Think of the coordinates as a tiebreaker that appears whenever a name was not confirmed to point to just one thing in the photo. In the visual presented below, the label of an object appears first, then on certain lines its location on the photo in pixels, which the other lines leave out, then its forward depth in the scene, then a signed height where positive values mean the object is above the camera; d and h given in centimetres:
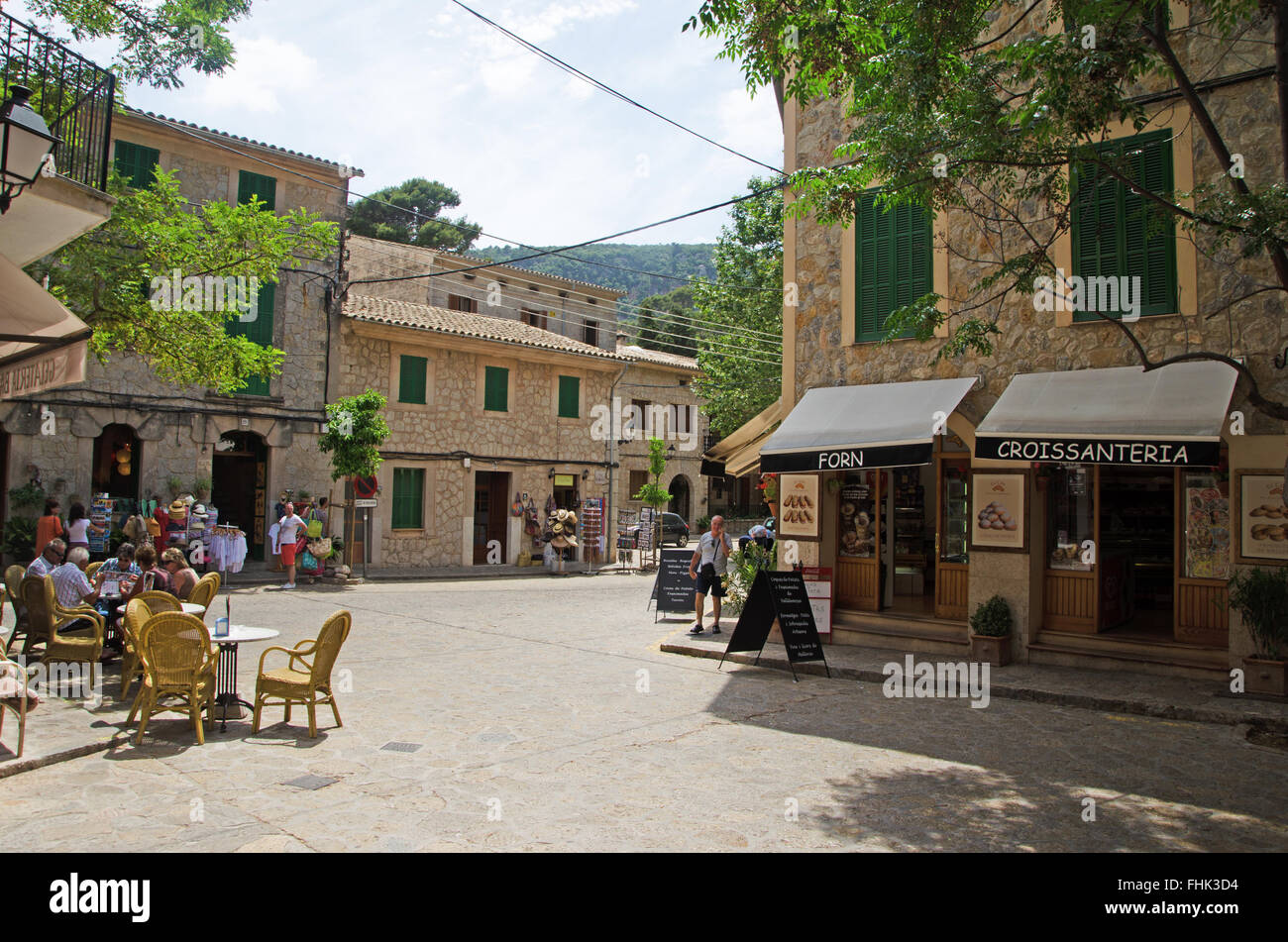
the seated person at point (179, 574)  812 -67
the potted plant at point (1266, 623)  821 -96
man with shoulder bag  1250 -76
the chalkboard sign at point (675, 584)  1428 -121
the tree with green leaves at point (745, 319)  2730 +639
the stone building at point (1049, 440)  868 +85
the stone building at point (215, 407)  1731 +206
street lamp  578 +244
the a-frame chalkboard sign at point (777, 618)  957 -118
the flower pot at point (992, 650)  989 -152
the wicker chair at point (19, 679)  552 -117
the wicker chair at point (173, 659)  616 -113
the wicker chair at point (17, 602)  866 -104
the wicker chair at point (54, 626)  764 -114
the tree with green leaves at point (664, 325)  5041 +1186
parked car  3334 -65
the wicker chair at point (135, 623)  641 -91
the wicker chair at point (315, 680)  648 -133
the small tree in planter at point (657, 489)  2932 +77
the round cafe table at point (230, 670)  688 -138
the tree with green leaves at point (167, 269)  923 +259
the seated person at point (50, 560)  838 -58
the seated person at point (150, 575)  773 -66
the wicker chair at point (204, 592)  811 -84
